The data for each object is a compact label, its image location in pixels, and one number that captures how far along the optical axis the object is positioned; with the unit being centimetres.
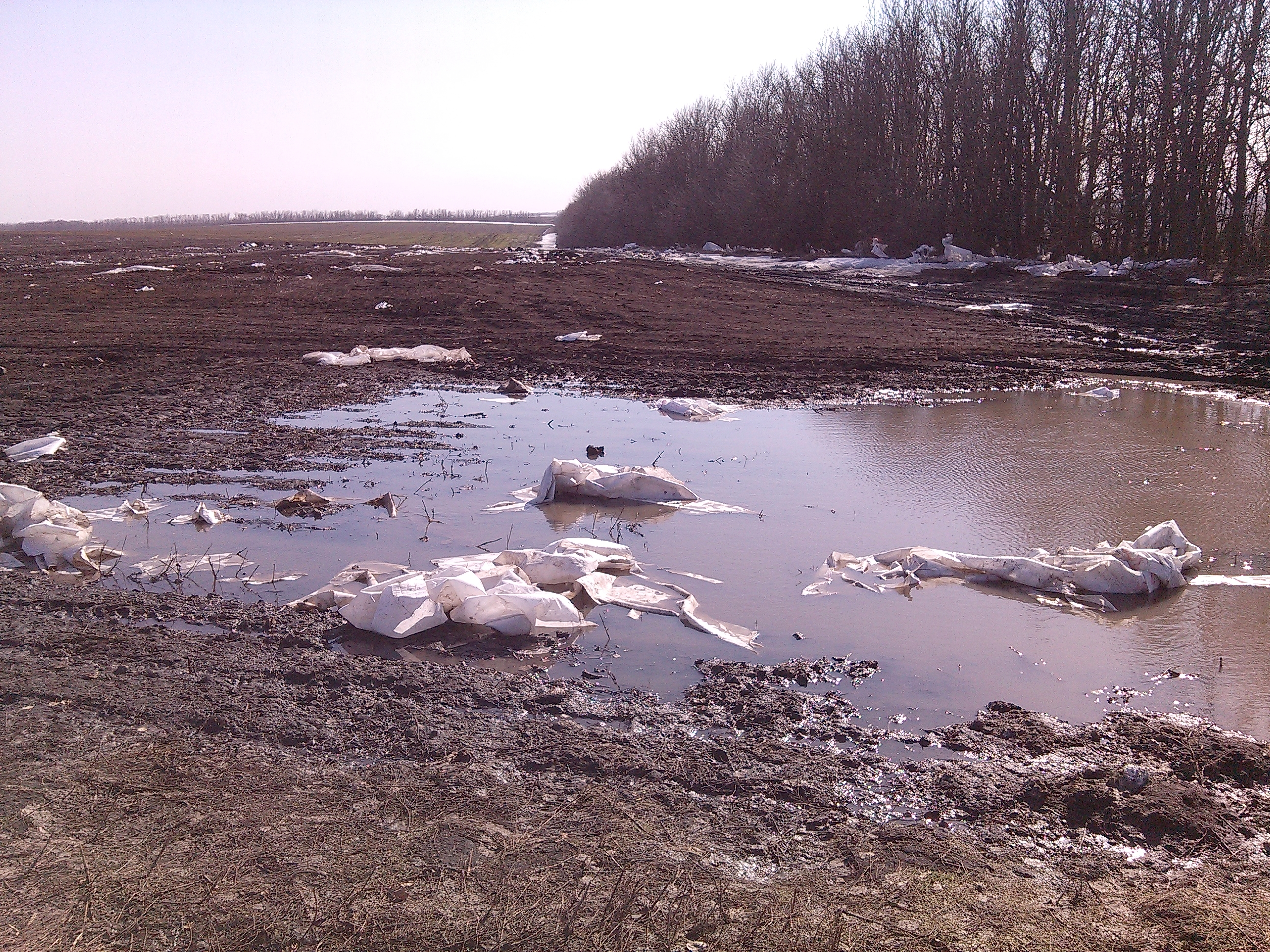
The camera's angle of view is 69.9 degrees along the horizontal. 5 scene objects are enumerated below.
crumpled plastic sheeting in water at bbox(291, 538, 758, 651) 405
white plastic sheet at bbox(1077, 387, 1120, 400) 932
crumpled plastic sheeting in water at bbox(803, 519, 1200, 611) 454
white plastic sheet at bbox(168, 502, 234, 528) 557
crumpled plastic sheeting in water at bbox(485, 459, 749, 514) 616
